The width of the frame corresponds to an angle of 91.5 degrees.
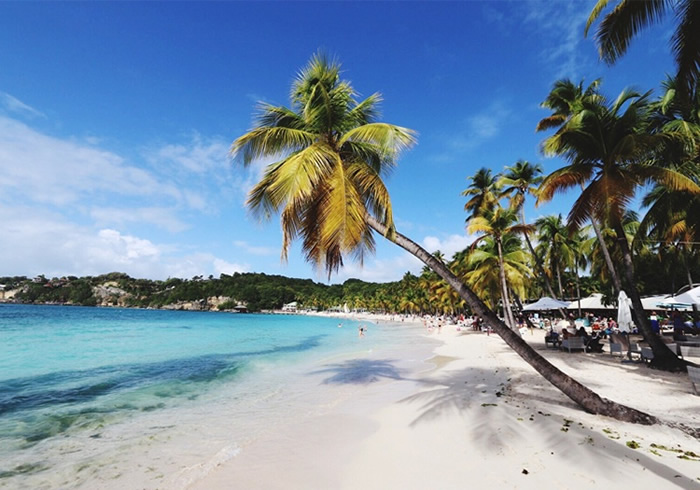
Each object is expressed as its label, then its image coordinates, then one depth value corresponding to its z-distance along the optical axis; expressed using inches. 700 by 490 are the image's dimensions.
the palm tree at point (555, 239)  1040.8
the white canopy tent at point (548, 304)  628.4
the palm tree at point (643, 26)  229.1
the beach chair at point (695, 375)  249.6
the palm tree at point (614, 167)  330.6
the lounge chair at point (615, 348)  430.2
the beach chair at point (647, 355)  365.9
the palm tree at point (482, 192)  1042.7
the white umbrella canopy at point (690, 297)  365.2
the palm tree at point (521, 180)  888.3
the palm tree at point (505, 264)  872.3
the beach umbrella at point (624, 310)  395.5
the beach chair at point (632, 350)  401.4
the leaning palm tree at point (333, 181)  211.9
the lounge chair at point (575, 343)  490.0
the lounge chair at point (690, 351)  337.7
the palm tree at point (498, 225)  674.2
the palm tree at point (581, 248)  1196.5
